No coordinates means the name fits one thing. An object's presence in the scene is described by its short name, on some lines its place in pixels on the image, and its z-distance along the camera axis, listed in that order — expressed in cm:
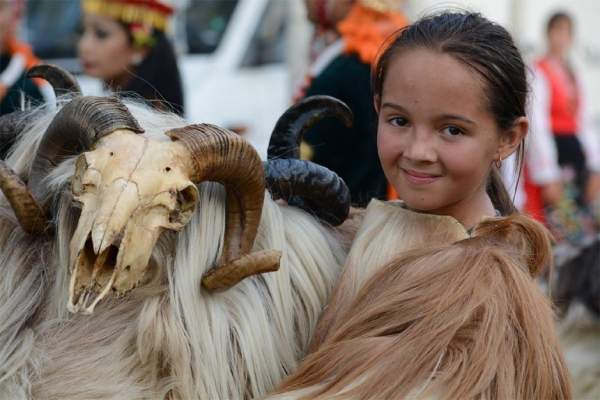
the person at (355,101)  441
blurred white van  1016
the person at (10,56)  558
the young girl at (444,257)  225
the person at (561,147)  782
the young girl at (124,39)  510
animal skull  215
